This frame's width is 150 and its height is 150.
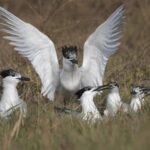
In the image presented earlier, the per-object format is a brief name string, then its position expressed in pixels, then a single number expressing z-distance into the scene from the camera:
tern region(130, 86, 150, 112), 17.96
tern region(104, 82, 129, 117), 17.28
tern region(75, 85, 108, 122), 16.75
